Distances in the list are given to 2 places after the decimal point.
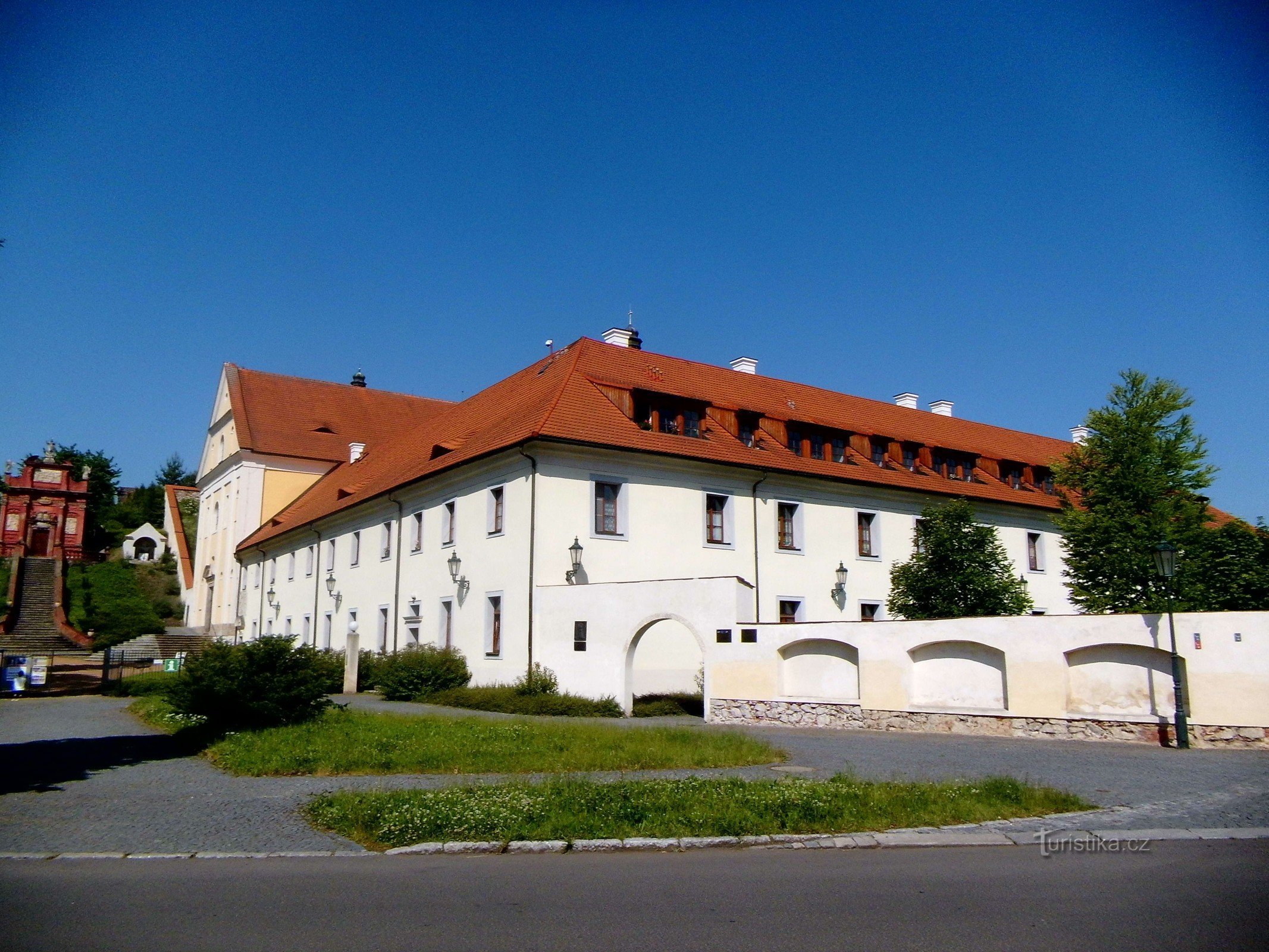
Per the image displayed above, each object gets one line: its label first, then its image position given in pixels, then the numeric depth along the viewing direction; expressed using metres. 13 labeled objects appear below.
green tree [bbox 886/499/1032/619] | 27.09
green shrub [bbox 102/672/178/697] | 26.94
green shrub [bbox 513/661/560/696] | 24.12
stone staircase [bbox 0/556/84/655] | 46.09
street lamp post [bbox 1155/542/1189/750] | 16.09
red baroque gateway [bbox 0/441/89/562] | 63.09
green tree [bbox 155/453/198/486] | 107.62
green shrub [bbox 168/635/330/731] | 15.35
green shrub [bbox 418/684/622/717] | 22.33
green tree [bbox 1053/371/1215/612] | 25.56
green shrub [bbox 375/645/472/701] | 26.41
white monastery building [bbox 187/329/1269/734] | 20.77
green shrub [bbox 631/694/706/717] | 23.31
